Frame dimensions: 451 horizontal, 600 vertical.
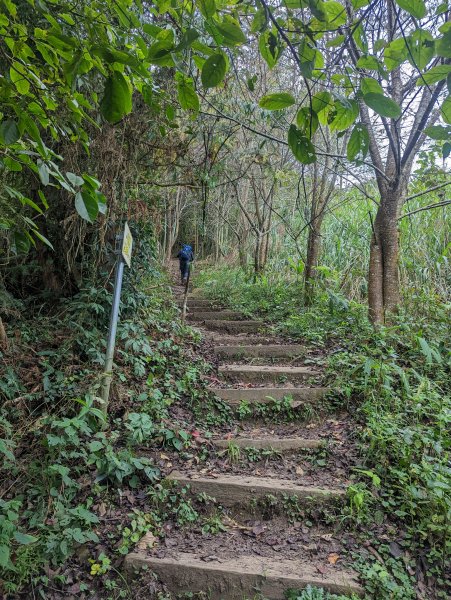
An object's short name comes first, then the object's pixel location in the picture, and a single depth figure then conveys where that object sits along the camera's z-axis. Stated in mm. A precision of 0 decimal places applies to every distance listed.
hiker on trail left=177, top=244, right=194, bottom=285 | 9641
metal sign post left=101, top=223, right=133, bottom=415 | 2935
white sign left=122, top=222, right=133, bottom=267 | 2926
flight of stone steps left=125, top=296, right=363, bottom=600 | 2031
